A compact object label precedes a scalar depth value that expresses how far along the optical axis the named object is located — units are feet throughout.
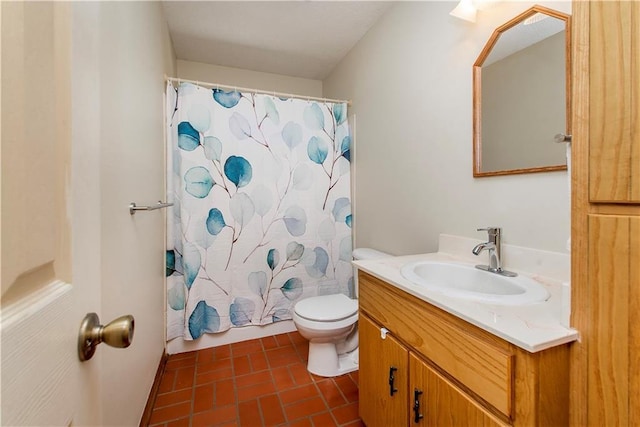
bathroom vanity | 2.08
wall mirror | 3.33
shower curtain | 6.56
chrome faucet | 3.72
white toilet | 5.48
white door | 0.87
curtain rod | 6.53
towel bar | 3.85
